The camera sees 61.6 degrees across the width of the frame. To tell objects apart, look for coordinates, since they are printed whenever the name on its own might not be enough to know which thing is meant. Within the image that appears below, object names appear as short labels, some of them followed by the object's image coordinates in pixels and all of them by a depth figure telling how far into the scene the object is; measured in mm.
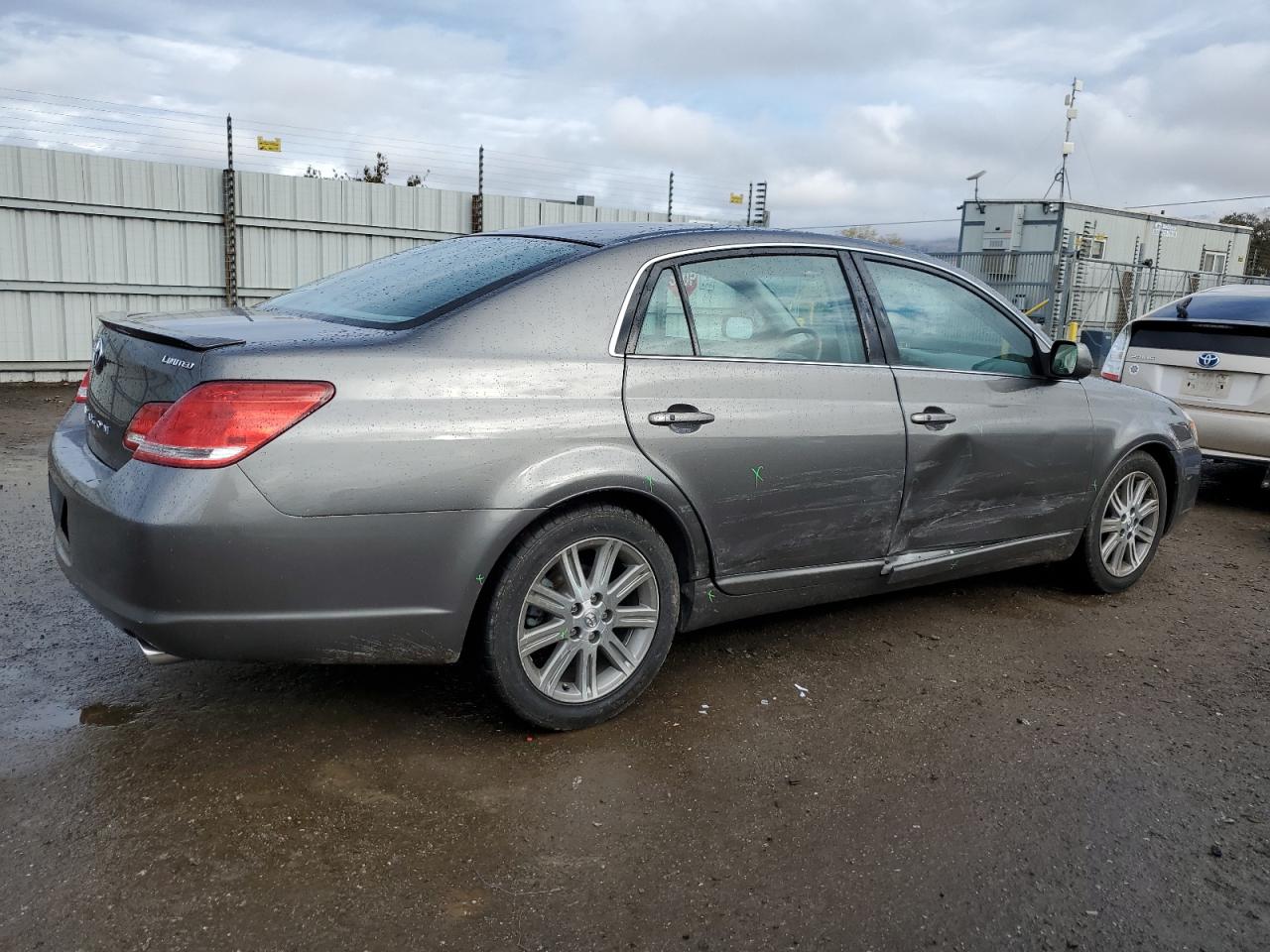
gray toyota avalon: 2762
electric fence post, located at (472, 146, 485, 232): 14094
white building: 19547
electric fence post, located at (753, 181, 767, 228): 16641
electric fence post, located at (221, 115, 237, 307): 12125
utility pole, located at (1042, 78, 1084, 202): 27766
